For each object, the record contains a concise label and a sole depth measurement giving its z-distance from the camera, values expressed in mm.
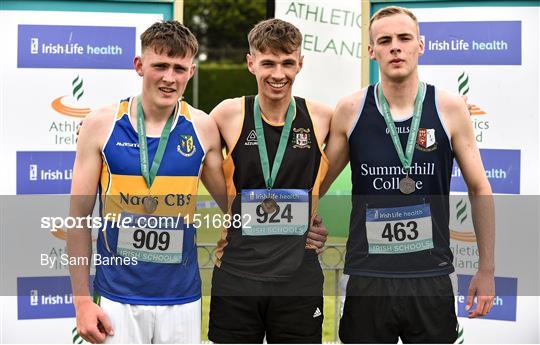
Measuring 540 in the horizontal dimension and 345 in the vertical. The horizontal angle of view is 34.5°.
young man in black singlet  4234
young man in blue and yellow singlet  3990
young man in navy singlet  4168
